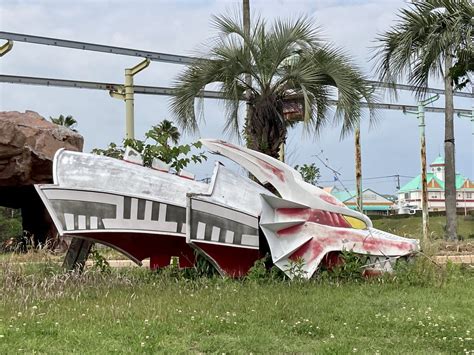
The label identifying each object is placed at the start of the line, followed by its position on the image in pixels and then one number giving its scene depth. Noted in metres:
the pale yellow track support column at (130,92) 19.89
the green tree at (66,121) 31.19
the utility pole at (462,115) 27.22
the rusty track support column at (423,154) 18.07
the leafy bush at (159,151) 8.39
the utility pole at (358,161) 21.03
